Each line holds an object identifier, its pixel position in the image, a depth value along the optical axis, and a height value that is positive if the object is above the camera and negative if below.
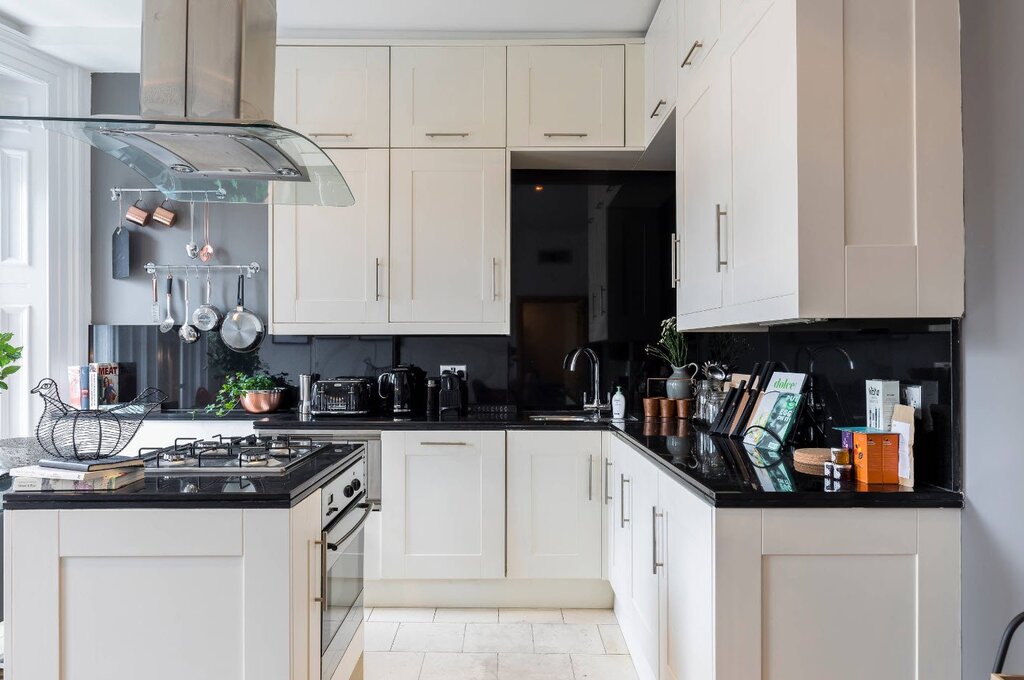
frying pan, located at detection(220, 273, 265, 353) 3.63 +0.07
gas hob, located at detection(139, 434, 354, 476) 1.78 -0.33
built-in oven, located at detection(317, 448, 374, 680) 1.84 -0.67
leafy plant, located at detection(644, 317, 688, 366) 3.54 -0.01
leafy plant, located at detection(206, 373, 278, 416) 3.49 -0.24
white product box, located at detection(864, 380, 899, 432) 1.79 -0.16
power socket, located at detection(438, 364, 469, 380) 3.71 -0.15
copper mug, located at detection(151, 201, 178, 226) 3.64 +0.68
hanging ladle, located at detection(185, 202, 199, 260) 3.63 +0.54
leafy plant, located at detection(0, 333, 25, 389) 2.67 -0.05
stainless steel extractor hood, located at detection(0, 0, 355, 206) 1.68 +0.65
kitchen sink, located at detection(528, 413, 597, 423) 3.32 -0.38
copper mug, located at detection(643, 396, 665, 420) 3.42 -0.33
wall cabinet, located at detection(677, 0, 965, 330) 1.57 +0.43
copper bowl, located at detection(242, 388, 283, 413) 3.48 -0.30
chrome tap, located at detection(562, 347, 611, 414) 3.63 -0.17
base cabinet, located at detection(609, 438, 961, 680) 1.57 -0.59
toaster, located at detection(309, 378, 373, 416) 3.38 -0.27
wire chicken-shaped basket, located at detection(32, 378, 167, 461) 1.63 -0.22
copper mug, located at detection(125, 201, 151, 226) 3.63 +0.68
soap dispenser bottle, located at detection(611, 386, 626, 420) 3.41 -0.32
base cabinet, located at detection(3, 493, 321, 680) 1.53 -0.58
